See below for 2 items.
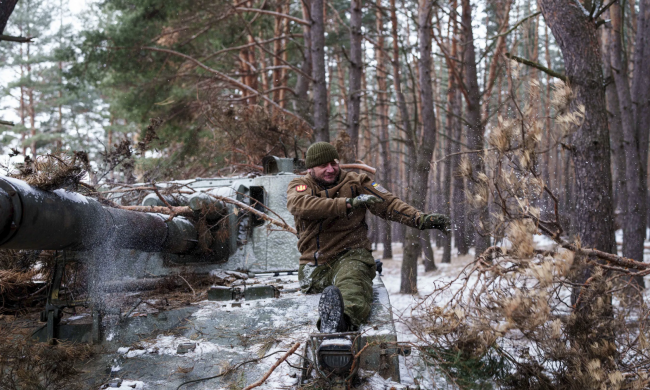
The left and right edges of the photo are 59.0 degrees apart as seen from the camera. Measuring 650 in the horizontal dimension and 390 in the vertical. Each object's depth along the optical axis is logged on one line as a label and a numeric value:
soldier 3.75
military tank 2.81
